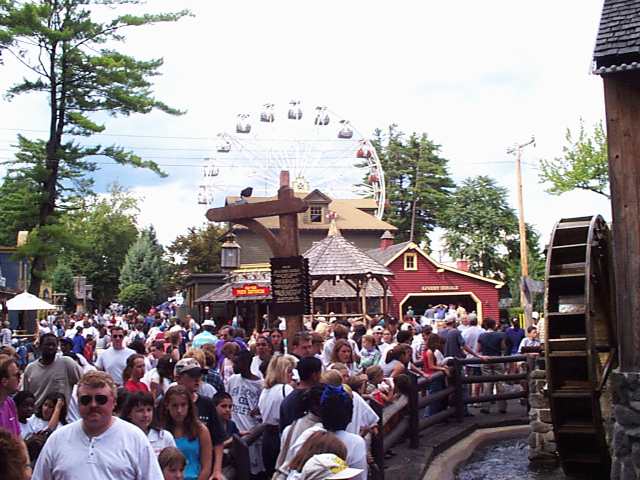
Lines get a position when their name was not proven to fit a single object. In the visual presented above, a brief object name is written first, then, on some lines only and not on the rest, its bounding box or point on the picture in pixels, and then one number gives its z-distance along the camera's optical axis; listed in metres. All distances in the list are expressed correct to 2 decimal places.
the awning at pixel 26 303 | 22.44
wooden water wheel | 9.52
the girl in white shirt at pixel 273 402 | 6.89
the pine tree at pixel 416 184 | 69.75
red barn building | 46.53
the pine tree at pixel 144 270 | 64.94
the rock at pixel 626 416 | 8.25
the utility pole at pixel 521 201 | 33.53
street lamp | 17.20
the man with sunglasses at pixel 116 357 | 10.32
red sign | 38.38
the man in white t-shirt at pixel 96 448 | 3.93
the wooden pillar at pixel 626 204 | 8.75
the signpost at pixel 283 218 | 12.00
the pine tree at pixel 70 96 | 22.66
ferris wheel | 48.27
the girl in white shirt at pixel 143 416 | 5.14
